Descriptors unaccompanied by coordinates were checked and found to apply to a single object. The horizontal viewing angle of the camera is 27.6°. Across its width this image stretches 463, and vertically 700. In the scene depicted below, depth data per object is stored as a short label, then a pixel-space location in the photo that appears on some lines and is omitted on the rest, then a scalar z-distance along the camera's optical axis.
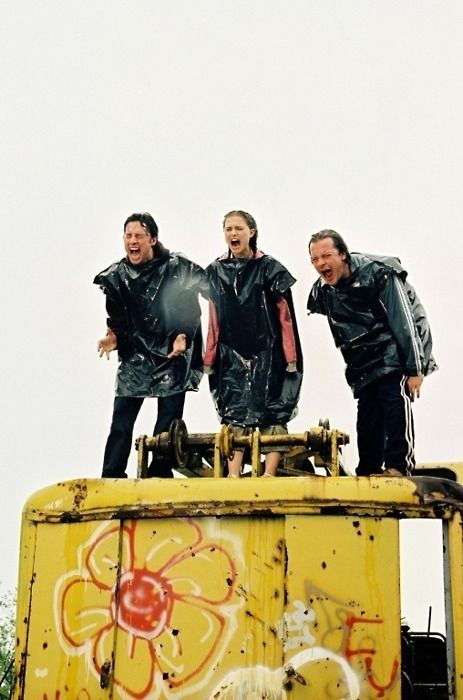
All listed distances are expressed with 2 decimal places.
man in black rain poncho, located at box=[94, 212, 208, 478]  6.25
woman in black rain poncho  6.36
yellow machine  3.97
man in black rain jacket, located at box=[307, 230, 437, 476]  5.47
